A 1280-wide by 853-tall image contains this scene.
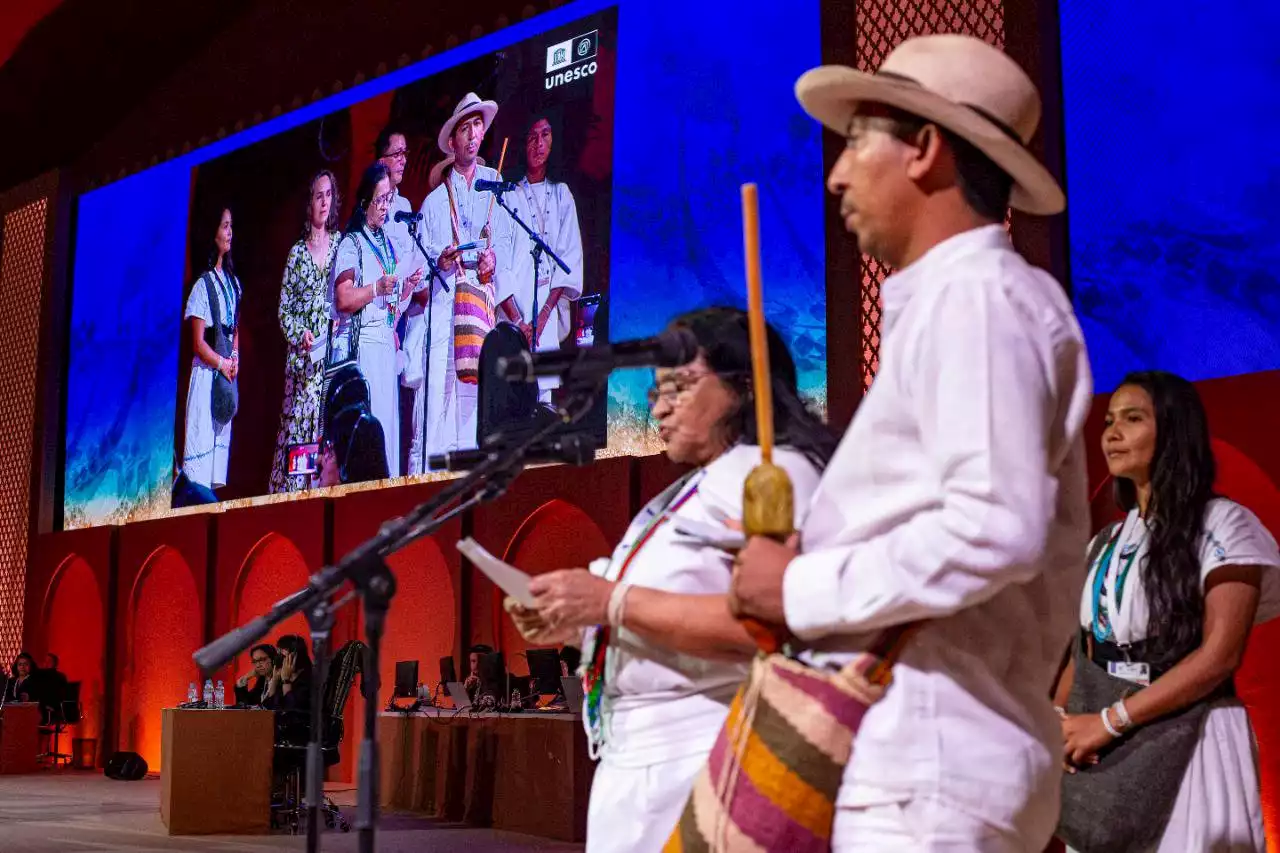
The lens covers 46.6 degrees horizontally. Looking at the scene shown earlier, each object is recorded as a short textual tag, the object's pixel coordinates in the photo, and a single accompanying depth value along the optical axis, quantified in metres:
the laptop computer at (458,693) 8.16
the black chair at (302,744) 7.73
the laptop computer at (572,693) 7.15
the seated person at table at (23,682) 12.97
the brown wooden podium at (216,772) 7.35
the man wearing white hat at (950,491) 1.27
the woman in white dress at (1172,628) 2.34
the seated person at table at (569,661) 7.93
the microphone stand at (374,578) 1.93
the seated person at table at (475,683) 8.09
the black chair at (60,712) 13.03
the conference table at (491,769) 7.06
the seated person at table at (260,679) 8.50
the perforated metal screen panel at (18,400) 14.83
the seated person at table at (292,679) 8.07
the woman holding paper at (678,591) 1.98
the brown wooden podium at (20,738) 12.35
